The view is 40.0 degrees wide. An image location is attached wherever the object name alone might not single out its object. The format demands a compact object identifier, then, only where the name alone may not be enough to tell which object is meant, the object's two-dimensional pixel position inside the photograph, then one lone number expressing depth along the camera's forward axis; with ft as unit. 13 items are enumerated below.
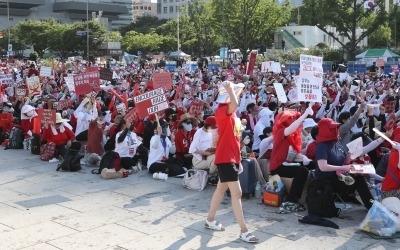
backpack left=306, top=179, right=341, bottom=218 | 24.26
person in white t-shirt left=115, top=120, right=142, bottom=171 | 34.73
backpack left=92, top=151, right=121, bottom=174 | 34.11
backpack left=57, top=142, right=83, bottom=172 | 35.63
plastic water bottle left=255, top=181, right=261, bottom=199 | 28.48
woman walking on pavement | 21.61
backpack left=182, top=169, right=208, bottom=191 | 30.25
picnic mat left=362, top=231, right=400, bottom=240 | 22.02
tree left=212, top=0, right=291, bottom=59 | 165.37
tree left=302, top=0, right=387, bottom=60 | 157.89
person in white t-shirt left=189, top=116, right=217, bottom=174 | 30.48
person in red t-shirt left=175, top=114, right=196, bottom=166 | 35.04
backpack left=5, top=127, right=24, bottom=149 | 44.73
